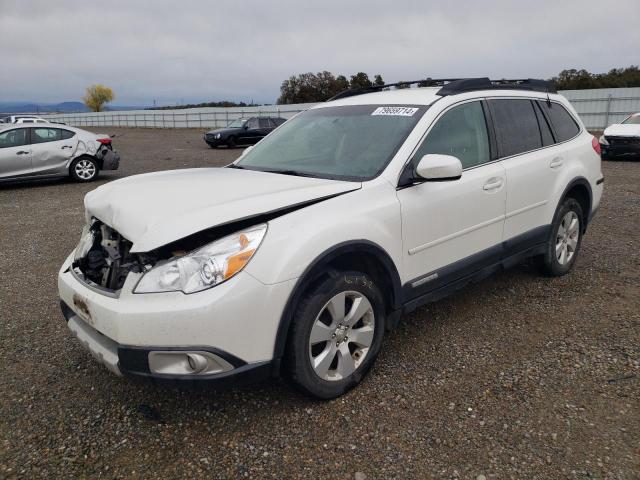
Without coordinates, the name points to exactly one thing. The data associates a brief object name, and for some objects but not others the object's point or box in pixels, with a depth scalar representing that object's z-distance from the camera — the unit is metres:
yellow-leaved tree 102.12
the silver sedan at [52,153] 11.19
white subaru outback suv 2.40
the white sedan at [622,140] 13.78
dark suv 22.41
